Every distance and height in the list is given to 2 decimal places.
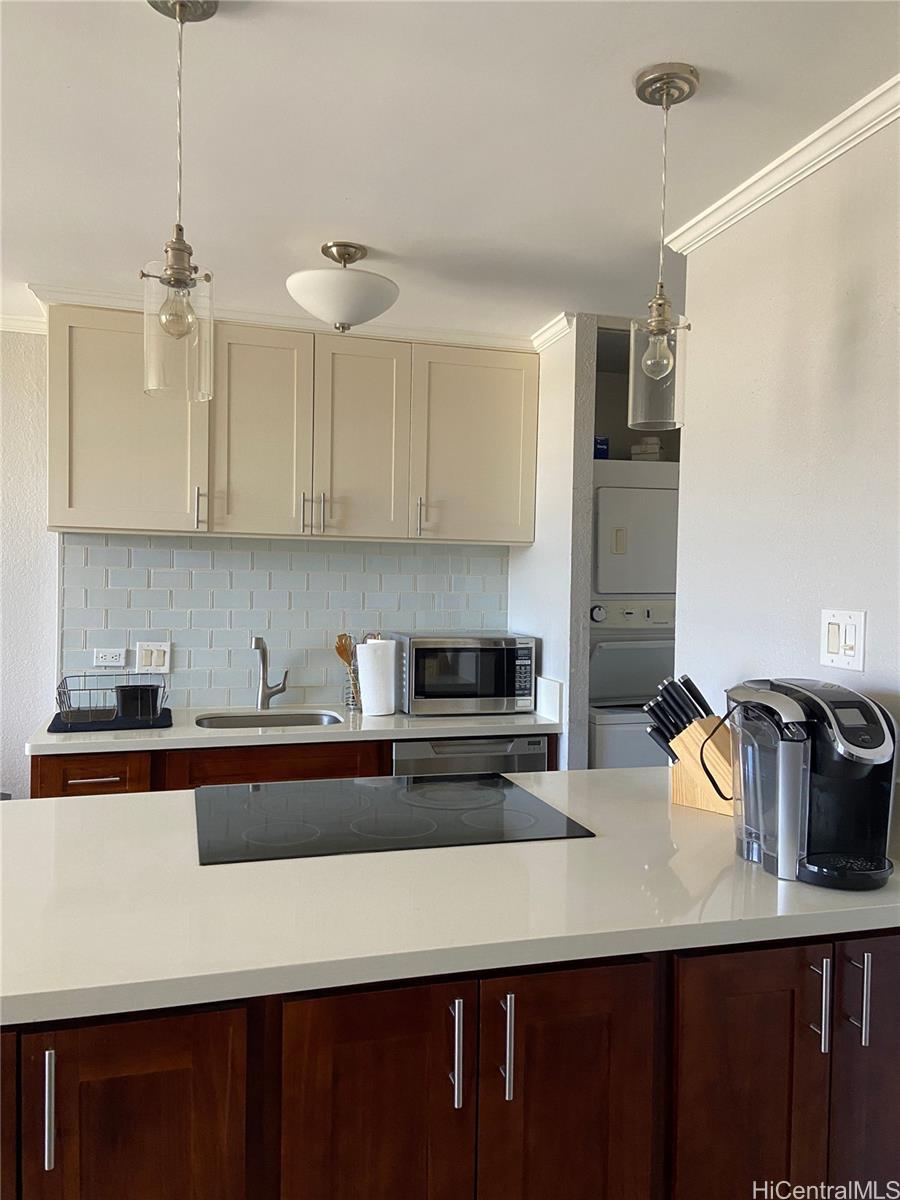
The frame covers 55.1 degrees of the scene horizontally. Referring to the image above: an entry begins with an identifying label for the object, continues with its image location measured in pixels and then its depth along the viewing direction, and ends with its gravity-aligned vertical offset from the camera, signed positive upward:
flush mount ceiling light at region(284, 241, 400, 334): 2.15 +0.72
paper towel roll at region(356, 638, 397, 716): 3.16 -0.36
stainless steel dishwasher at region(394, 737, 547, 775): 2.94 -0.61
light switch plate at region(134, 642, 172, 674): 3.23 -0.31
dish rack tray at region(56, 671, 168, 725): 2.92 -0.44
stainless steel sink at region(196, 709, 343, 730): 3.20 -0.54
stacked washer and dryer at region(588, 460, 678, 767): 3.13 +0.01
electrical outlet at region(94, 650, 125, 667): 3.20 -0.32
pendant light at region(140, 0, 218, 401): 1.36 +0.42
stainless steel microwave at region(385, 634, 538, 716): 3.15 -0.35
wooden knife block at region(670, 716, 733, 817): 1.79 -0.39
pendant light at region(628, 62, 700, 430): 1.56 +0.43
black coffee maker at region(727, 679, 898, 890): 1.40 -0.34
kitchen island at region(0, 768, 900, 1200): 1.08 -0.59
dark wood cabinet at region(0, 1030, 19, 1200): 1.02 -0.65
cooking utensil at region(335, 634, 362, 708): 3.36 -0.28
